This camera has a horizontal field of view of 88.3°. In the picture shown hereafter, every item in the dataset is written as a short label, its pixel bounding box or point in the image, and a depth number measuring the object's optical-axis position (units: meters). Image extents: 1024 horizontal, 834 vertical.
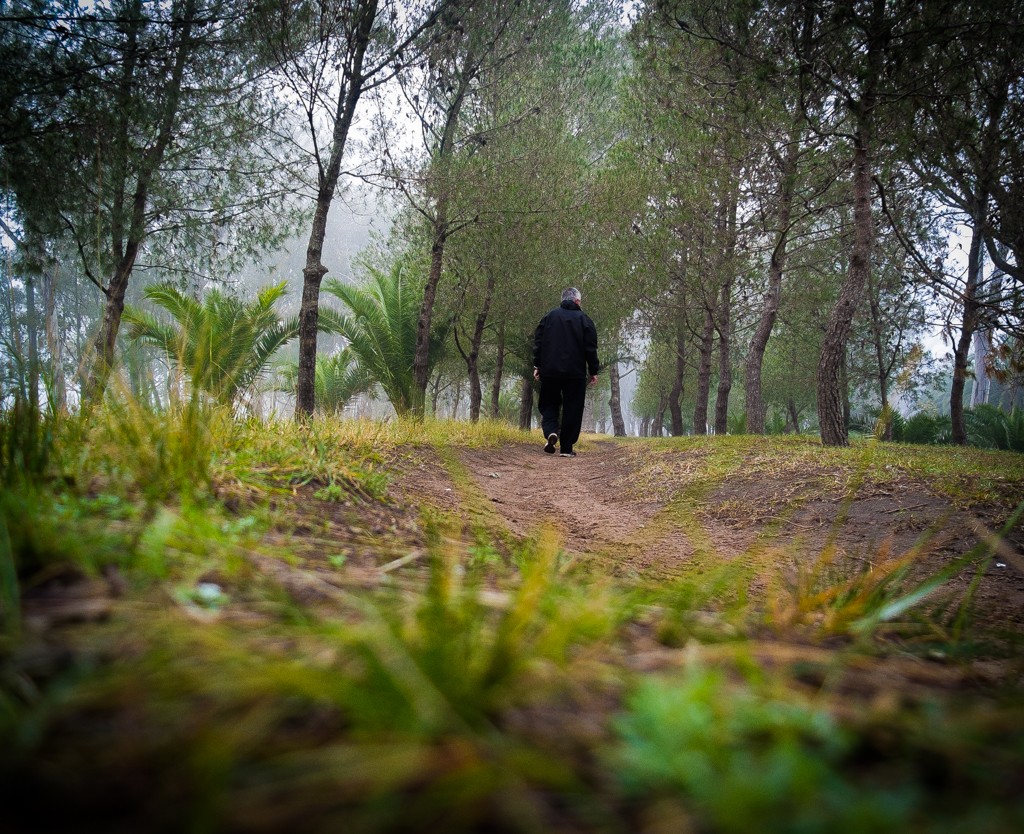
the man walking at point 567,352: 7.96
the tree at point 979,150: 5.14
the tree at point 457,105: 7.40
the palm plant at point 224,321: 8.88
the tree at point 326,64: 6.08
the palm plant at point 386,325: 13.14
